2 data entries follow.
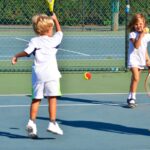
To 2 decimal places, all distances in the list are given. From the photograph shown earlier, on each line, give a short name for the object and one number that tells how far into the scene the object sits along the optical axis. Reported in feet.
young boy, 25.87
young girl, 32.44
